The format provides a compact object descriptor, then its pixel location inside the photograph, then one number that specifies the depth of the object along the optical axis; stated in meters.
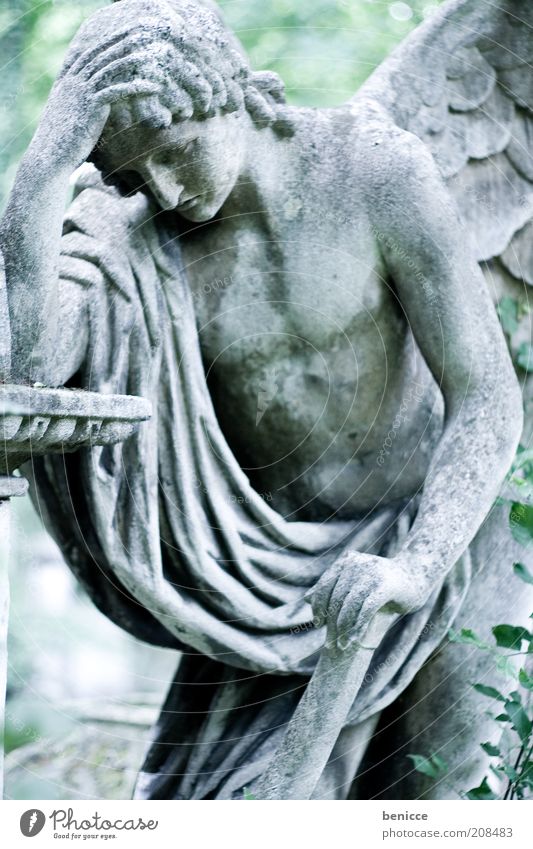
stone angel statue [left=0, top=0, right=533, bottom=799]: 4.47
